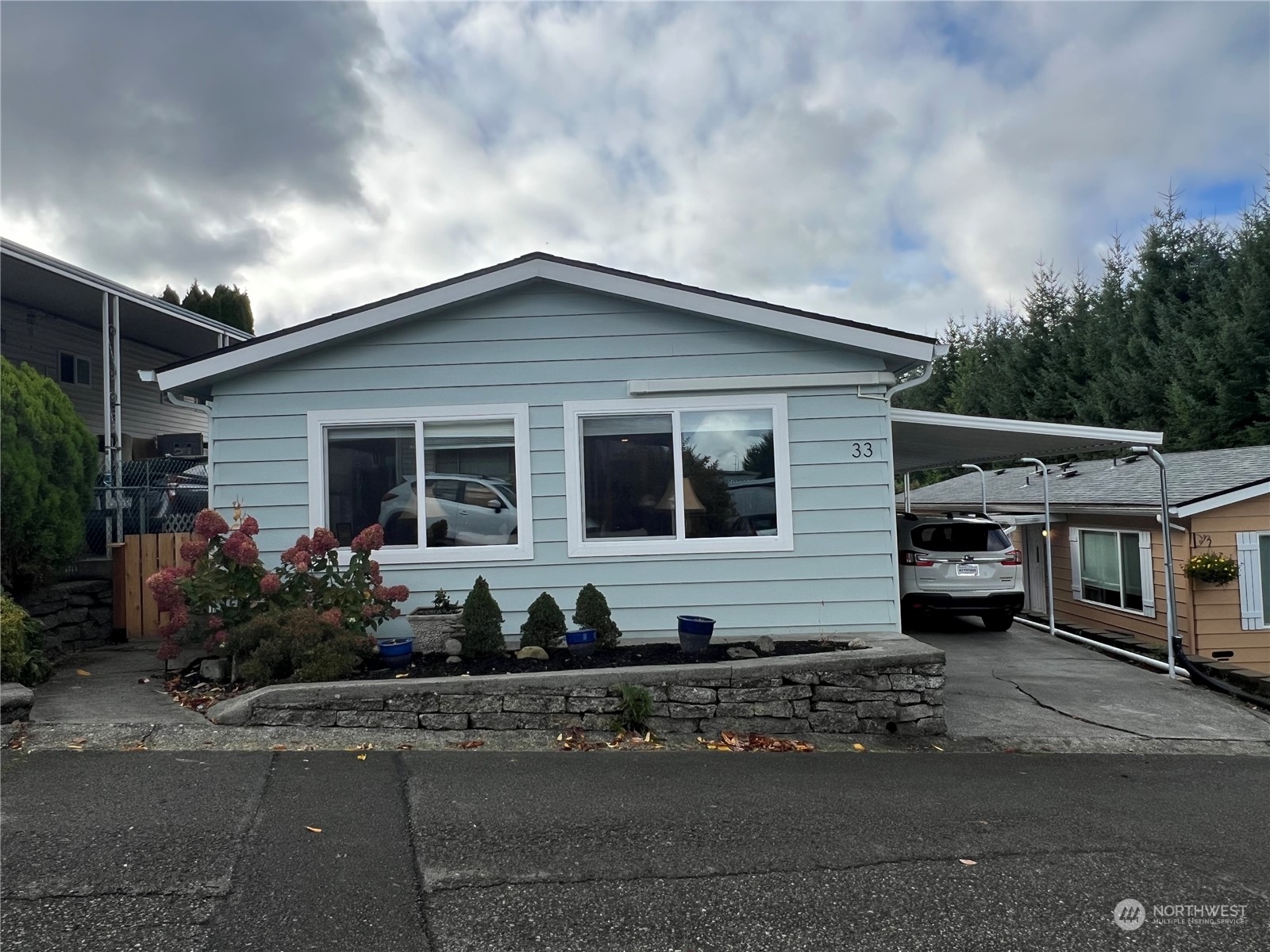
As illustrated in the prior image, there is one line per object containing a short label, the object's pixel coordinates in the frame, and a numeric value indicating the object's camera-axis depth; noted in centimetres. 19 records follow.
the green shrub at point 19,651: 627
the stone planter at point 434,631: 726
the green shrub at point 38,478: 721
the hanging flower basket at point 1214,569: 1196
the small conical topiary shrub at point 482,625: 684
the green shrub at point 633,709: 612
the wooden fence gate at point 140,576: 880
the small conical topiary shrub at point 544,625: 702
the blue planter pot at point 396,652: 667
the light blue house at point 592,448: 756
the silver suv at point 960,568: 1163
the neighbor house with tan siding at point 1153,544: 1212
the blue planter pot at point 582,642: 672
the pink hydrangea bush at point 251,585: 663
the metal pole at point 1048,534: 1203
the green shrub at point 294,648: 627
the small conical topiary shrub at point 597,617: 698
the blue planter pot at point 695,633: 680
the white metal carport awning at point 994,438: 930
